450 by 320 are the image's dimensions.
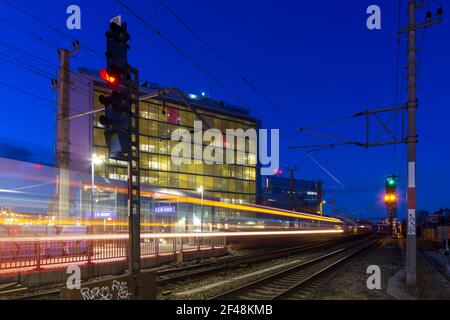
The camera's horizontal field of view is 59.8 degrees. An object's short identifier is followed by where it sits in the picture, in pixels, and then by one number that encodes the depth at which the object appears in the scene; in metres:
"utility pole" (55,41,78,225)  17.12
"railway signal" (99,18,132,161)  7.56
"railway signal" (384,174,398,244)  22.36
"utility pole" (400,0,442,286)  13.48
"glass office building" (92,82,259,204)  53.64
